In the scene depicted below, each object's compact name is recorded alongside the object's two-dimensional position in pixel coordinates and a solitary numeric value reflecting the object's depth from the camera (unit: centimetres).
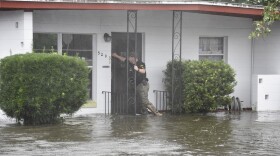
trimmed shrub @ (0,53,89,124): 1497
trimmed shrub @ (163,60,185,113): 1912
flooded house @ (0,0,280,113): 1730
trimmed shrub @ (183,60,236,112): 1855
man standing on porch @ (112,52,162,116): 1855
